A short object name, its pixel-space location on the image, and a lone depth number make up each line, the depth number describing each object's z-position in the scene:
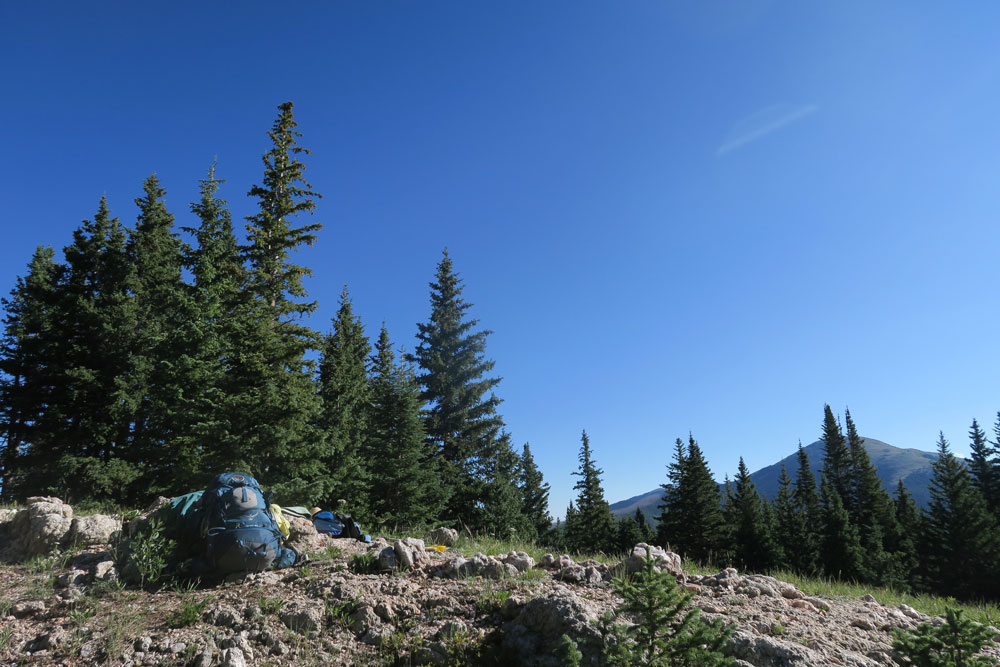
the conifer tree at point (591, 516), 44.88
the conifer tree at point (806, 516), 42.44
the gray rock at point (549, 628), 4.36
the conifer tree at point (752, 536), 41.06
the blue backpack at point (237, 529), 5.75
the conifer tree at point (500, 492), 23.91
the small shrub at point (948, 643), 3.58
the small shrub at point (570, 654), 3.52
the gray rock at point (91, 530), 7.14
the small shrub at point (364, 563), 6.26
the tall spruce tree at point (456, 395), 25.36
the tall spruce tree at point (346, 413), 18.92
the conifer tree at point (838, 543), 40.06
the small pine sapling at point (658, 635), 3.66
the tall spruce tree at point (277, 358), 13.10
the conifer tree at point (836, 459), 61.72
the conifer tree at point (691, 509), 41.97
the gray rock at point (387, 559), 6.26
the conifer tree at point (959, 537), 38.09
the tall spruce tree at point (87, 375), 16.94
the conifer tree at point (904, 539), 40.50
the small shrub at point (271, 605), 5.25
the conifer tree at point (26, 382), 18.92
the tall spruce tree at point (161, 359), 12.73
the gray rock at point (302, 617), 5.07
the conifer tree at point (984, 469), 51.09
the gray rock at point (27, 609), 5.22
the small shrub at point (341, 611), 5.19
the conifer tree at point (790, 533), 42.47
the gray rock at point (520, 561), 6.45
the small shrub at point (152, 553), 5.78
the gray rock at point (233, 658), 4.41
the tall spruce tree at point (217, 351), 12.50
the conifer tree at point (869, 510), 39.79
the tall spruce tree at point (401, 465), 20.27
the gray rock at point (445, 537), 8.66
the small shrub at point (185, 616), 4.94
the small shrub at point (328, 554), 6.89
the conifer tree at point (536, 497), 43.41
